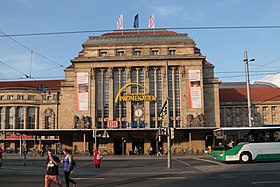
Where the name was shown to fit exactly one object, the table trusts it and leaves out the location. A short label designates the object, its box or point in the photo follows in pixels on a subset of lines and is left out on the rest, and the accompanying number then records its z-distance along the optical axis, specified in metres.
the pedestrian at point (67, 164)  12.79
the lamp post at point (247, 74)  34.16
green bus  26.00
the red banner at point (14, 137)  86.56
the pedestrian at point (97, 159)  23.56
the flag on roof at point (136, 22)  57.64
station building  56.28
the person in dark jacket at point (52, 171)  10.98
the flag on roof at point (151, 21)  59.03
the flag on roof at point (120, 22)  59.88
